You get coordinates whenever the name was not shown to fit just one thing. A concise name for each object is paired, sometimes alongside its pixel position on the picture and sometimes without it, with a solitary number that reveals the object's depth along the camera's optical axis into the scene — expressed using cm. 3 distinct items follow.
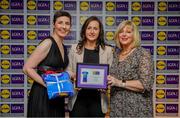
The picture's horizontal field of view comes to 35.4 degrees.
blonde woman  203
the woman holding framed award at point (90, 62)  224
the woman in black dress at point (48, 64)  215
